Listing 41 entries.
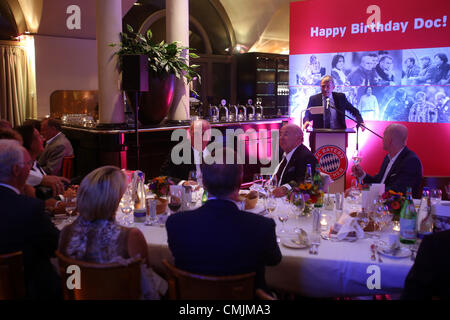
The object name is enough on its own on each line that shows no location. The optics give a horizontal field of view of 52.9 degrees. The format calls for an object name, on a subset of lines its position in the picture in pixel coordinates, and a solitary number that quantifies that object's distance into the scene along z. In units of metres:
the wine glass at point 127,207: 2.99
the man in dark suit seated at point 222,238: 1.97
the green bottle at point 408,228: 2.49
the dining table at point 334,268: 2.28
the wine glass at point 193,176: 3.69
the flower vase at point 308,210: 3.02
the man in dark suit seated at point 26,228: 2.20
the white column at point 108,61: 6.41
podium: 6.40
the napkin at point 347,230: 2.60
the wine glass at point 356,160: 3.80
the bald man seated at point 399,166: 3.66
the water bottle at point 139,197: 3.02
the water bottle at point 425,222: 2.57
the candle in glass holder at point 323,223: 2.81
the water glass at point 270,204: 2.98
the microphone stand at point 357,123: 6.55
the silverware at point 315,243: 2.43
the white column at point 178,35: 7.18
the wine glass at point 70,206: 3.07
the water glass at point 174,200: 3.00
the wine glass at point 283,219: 2.72
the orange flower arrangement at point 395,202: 2.75
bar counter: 6.24
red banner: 6.72
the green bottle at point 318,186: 3.06
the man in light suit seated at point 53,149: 5.29
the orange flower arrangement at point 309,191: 2.97
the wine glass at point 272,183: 3.54
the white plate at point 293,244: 2.47
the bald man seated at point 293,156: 4.05
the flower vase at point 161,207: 3.12
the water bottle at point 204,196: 3.19
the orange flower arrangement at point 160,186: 3.29
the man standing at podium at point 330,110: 6.91
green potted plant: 6.42
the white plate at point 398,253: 2.33
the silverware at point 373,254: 2.34
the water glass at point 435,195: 3.21
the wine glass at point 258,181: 3.65
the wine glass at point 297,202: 2.91
